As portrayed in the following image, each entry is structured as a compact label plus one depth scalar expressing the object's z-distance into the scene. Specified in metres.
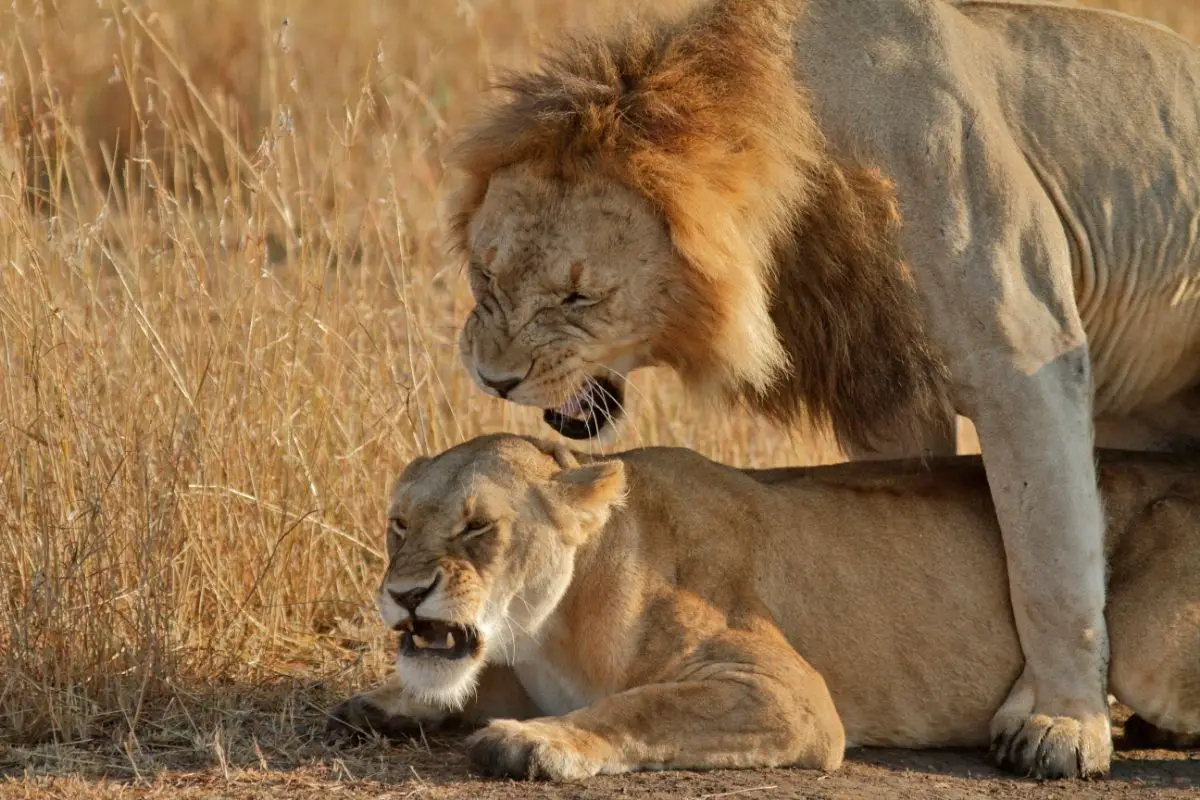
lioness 7.87
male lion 8.21
